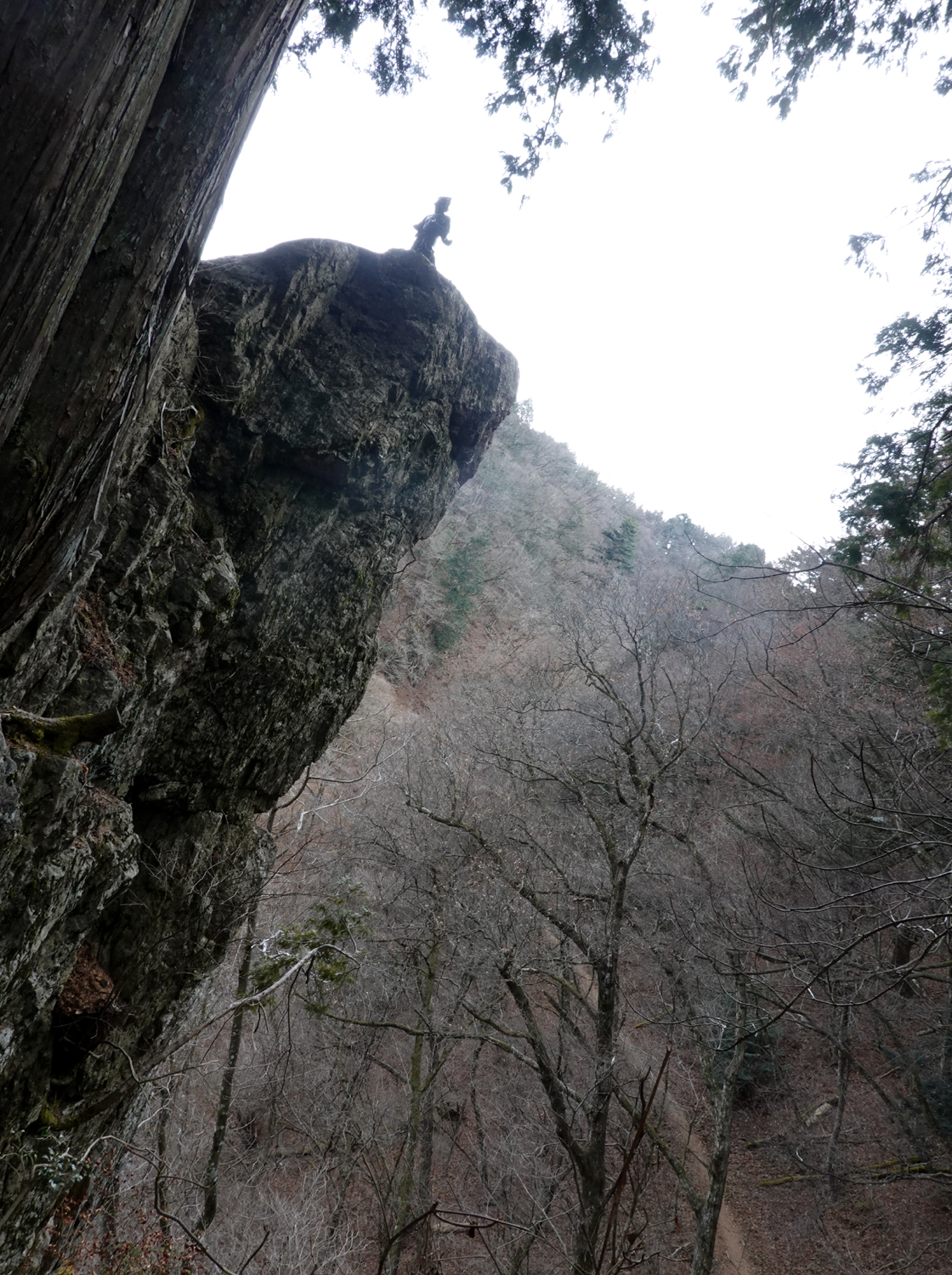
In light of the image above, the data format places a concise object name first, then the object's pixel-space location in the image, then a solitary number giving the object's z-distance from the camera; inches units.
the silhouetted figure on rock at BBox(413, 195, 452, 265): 246.4
